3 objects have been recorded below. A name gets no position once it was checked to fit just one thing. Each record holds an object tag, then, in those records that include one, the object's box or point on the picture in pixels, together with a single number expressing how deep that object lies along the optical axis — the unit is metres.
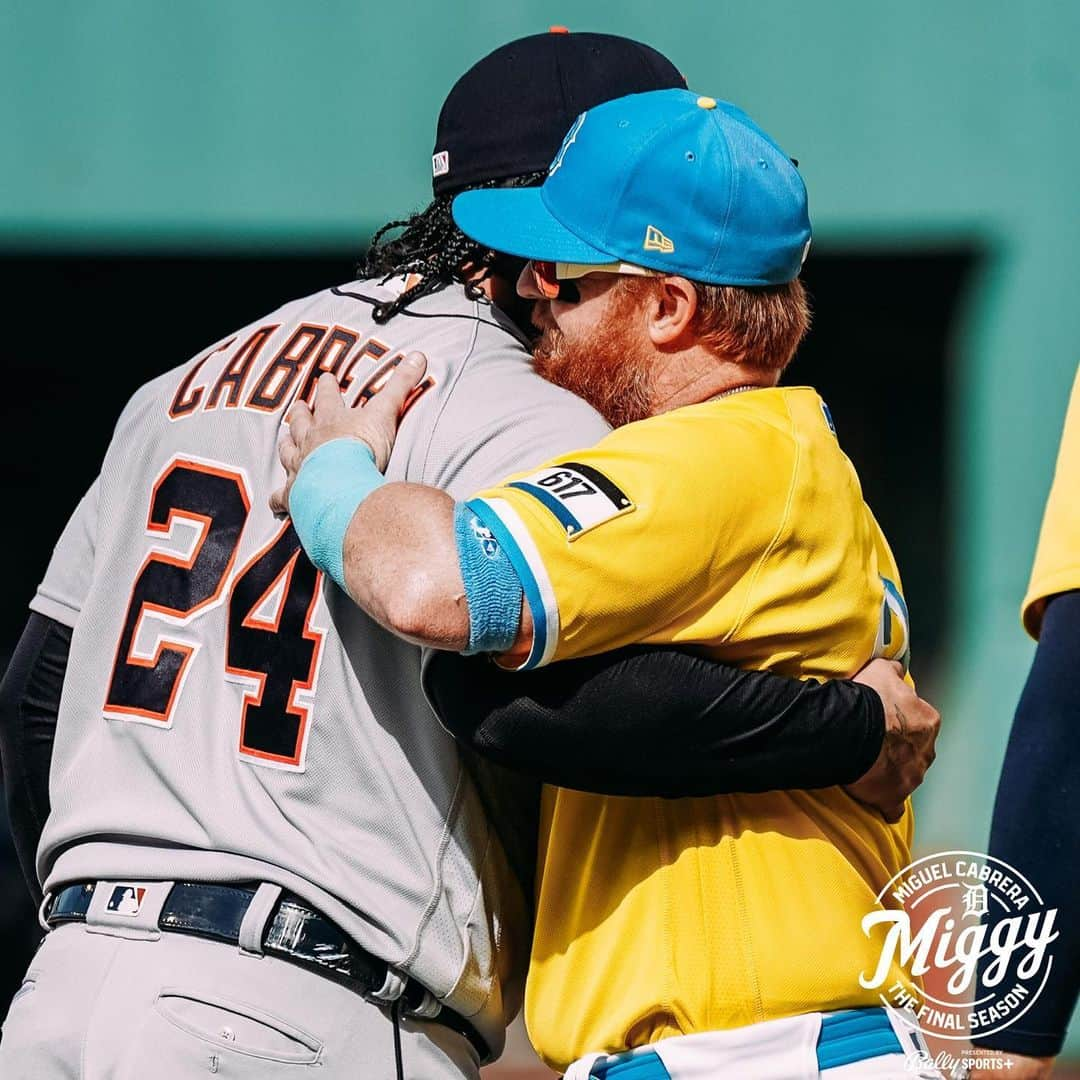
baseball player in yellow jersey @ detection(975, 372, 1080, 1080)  12.09
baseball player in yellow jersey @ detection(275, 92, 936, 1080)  12.08
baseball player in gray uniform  12.19
